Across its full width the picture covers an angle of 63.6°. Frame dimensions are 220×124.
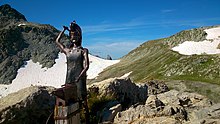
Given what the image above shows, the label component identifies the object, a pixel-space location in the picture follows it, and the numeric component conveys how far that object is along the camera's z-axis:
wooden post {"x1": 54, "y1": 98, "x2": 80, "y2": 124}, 4.63
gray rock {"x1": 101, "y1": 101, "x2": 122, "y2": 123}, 6.96
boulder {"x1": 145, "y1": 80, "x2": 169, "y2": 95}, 12.57
